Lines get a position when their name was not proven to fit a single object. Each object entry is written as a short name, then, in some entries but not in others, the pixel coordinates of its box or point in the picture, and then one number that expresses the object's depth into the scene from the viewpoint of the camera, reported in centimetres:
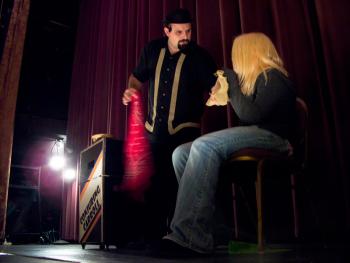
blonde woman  113
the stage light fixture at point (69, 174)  417
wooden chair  127
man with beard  183
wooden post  391
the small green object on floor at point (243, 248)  136
